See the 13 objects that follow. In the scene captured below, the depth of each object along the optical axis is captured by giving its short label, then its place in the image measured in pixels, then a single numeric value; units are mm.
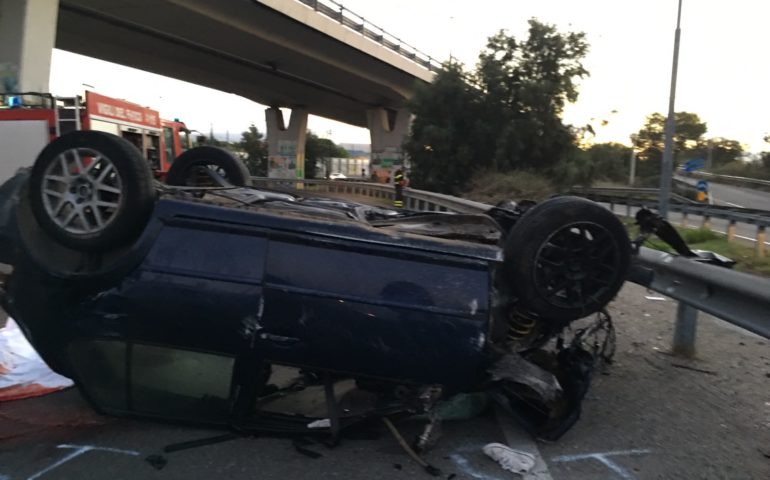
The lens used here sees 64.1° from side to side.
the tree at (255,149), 79250
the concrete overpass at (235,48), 21594
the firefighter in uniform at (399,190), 21031
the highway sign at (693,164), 24453
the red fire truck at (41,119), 15516
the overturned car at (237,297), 3193
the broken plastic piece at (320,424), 3545
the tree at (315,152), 80362
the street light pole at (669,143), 12279
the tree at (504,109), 28844
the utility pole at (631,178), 42281
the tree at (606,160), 30016
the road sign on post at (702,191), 29569
